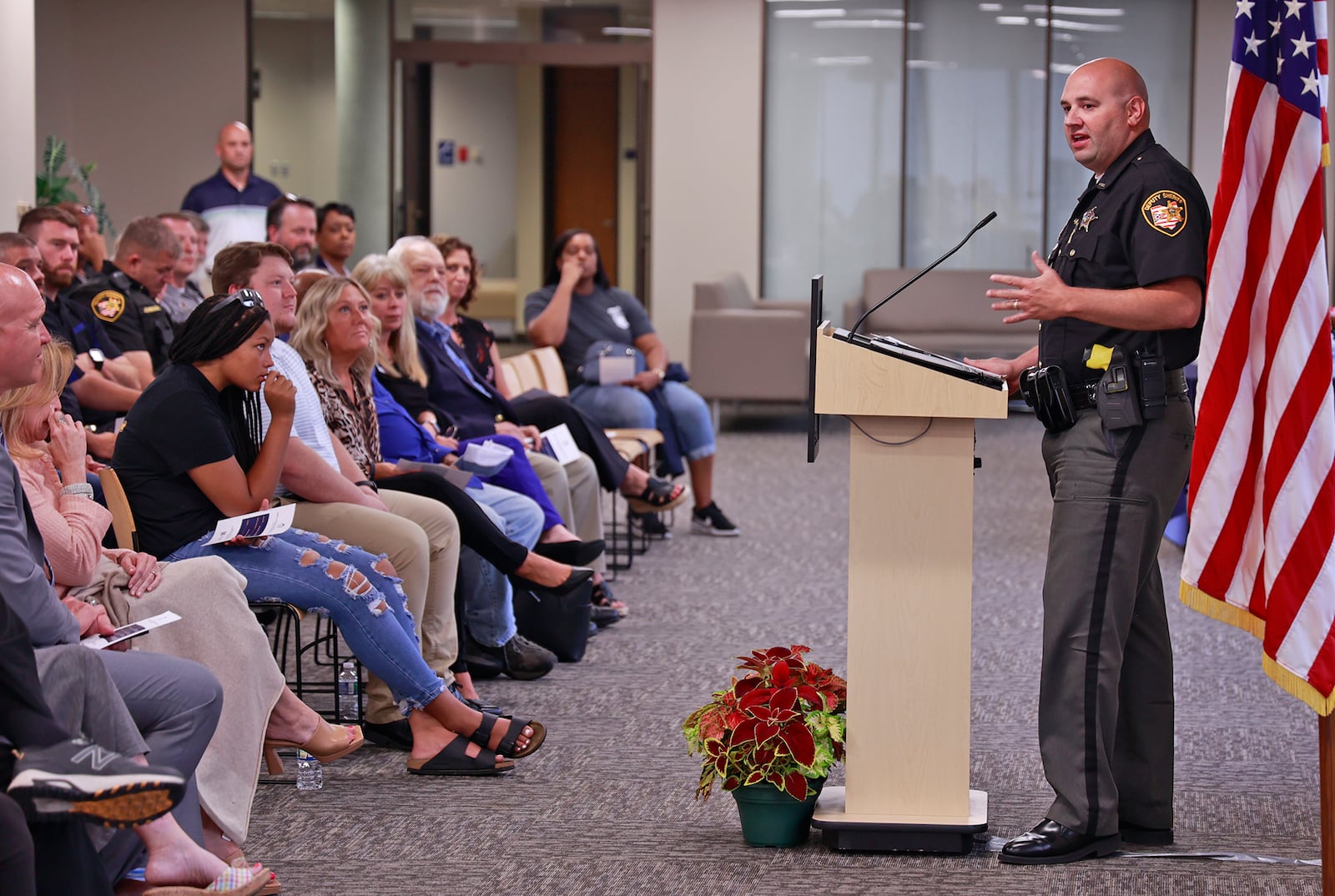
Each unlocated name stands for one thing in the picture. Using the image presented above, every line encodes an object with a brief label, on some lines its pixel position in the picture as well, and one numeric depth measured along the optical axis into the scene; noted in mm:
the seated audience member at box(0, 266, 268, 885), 4902
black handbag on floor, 9414
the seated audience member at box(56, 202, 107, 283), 12383
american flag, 5516
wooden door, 33719
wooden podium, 6055
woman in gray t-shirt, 13602
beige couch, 23202
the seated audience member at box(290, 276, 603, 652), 8461
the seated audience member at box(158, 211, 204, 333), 11828
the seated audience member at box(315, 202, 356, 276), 14172
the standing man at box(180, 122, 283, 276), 16828
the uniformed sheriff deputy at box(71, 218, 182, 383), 10937
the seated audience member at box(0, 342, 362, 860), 5789
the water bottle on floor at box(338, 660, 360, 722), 7840
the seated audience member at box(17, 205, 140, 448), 10055
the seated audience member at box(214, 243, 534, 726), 7684
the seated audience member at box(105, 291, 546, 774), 6727
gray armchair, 21172
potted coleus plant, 6062
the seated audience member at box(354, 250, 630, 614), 9789
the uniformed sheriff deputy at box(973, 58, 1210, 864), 5895
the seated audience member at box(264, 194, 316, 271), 14430
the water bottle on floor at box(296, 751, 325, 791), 7055
